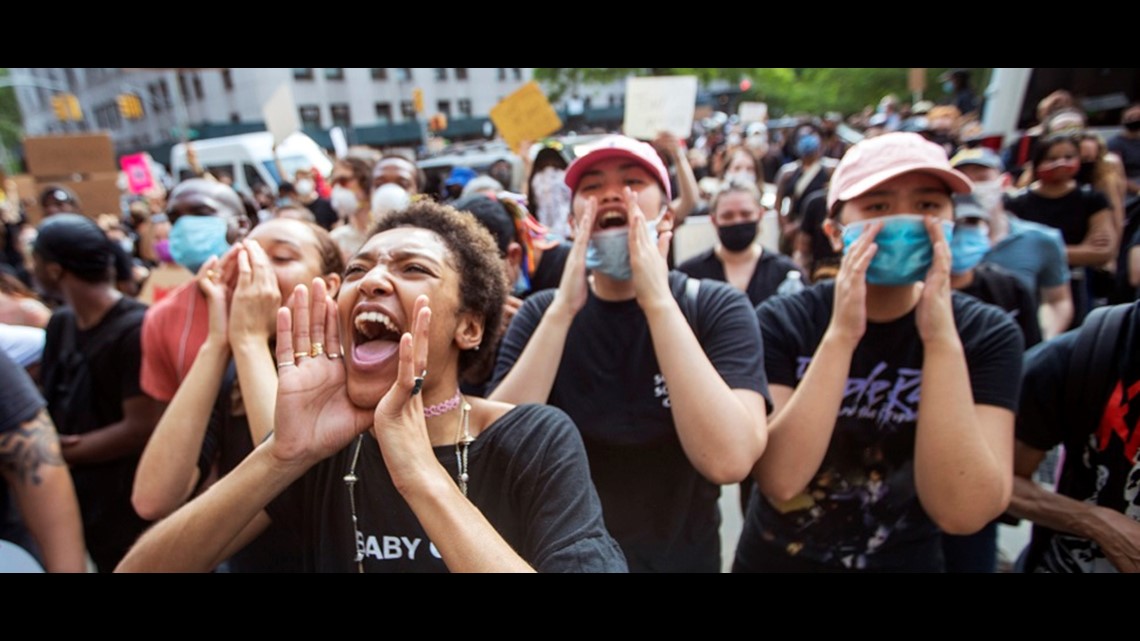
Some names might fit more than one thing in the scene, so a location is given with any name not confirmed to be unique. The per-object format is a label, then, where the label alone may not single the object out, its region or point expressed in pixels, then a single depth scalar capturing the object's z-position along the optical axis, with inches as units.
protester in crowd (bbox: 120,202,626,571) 38.2
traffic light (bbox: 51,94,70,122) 832.9
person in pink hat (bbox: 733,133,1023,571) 57.9
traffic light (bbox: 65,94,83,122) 818.2
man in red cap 57.2
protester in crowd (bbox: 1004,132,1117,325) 142.0
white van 630.5
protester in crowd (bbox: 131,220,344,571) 55.7
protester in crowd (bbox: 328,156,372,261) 152.2
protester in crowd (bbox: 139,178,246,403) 70.8
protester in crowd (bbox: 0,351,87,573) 71.1
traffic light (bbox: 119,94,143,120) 871.7
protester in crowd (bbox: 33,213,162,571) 93.0
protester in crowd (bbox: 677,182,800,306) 124.3
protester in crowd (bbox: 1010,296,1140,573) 49.4
